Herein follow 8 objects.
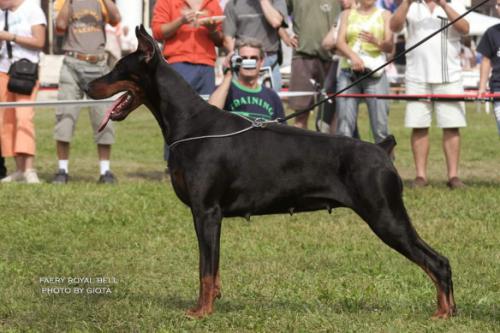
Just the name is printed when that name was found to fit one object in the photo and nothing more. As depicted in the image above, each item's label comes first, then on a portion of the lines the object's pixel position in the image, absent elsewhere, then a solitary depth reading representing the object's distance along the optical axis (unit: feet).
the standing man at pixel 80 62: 36.47
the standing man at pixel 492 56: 33.96
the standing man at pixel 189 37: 36.01
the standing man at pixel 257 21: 36.40
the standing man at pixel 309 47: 38.17
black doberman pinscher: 17.71
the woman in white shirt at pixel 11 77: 36.04
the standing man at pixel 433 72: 34.47
